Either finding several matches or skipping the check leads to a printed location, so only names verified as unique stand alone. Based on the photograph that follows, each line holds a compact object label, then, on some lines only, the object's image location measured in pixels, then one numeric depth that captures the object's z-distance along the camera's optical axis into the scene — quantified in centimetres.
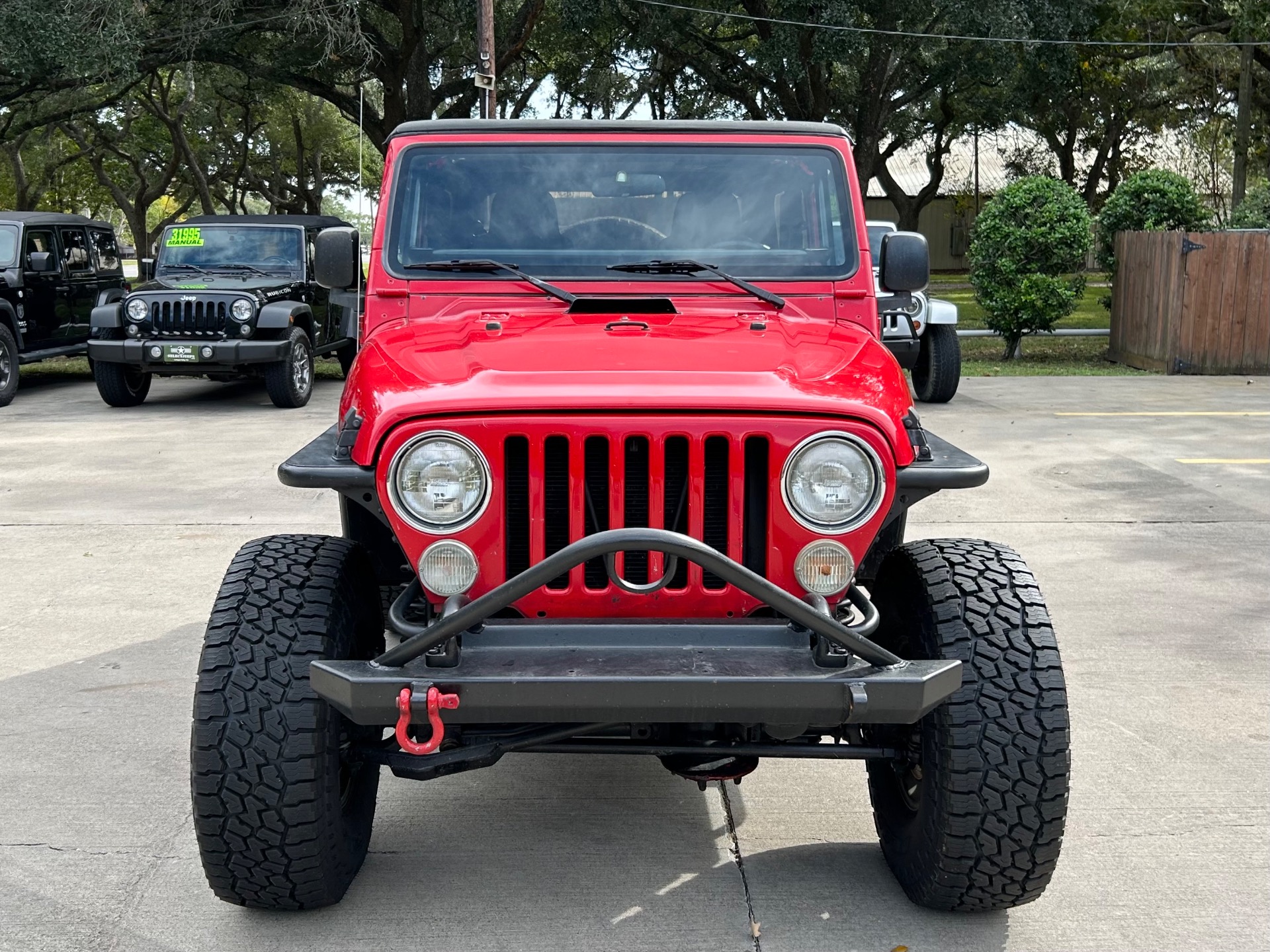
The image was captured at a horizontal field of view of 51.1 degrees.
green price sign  1305
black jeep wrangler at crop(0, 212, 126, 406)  1320
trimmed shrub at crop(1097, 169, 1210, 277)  1581
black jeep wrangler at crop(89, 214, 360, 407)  1202
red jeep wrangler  264
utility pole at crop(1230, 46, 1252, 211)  2322
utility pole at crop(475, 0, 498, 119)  1892
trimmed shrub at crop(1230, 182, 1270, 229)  1620
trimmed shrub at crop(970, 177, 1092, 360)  1544
